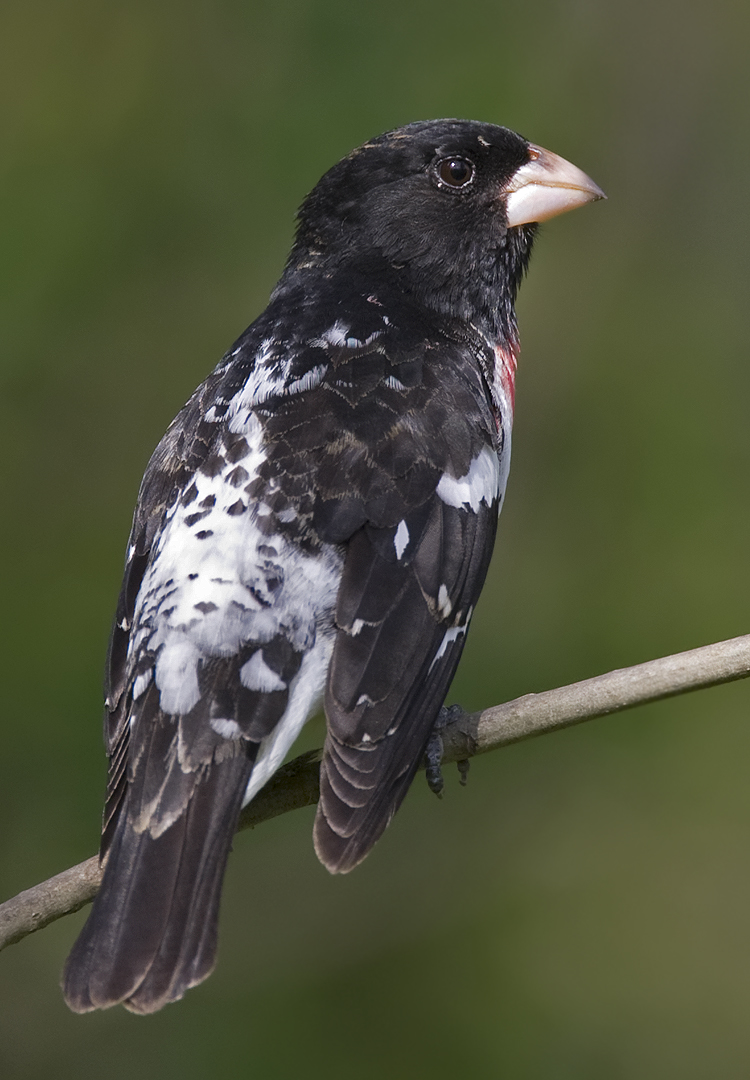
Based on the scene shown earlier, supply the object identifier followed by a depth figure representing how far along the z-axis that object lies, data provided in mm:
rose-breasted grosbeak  5387
